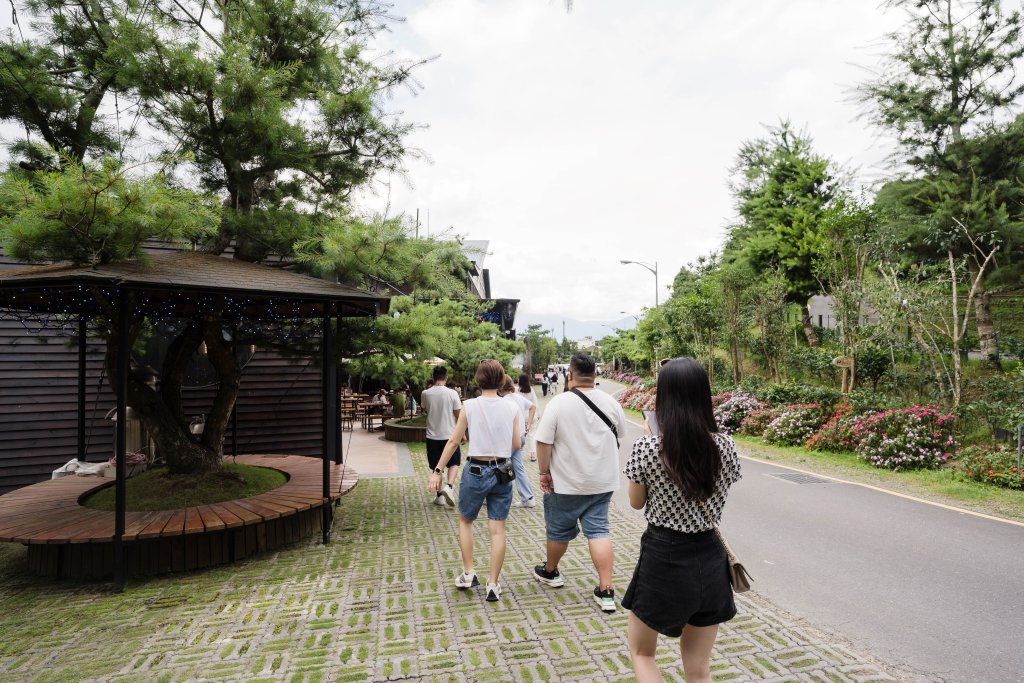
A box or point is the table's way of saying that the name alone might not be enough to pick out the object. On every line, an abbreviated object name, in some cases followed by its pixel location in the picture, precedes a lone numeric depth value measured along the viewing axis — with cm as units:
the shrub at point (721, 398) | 1791
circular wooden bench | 500
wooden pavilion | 469
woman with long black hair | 232
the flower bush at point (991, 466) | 837
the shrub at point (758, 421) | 1504
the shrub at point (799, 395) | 1394
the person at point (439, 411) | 764
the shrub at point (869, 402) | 1208
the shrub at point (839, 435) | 1190
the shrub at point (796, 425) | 1341
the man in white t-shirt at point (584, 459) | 401
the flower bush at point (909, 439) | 1003
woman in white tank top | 443
